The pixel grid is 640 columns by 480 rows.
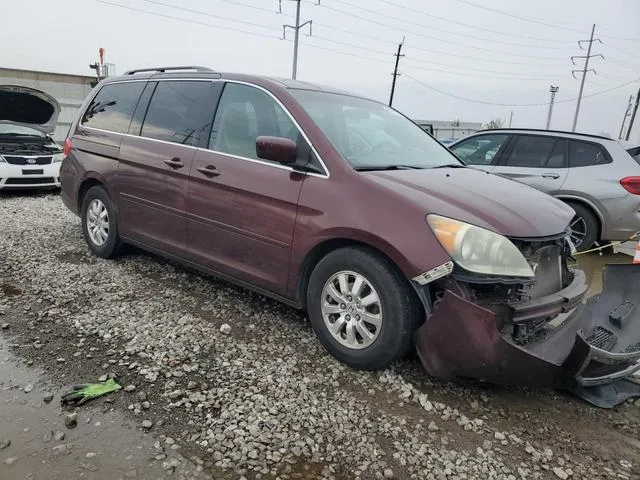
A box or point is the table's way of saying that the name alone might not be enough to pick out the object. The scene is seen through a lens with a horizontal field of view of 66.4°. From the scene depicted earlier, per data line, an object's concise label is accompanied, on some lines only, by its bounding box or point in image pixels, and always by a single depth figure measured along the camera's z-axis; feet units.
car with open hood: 27.35
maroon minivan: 8.87
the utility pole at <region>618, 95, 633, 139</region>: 138.18
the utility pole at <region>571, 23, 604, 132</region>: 167.53
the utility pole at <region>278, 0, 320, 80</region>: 117.19
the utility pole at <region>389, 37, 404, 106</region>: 150.71
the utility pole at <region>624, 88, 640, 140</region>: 124.31
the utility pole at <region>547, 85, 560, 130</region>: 164.25
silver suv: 20.40
